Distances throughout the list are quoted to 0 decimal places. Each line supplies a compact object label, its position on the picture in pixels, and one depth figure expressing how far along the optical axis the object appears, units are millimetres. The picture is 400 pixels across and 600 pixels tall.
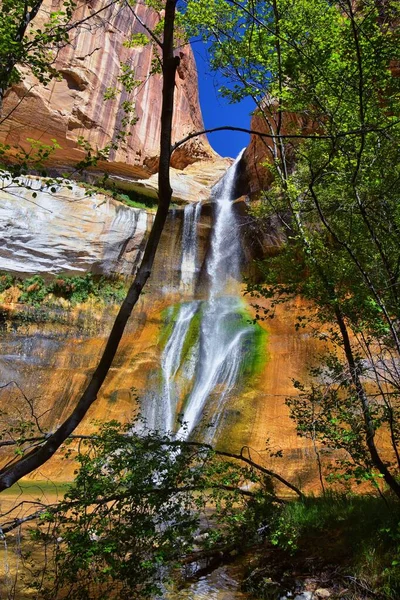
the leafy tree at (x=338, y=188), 5199
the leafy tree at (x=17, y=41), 4531
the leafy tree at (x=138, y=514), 4086
